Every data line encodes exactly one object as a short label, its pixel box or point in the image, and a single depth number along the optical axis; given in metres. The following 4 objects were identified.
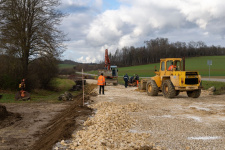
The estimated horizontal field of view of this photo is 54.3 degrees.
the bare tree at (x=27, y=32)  19.09
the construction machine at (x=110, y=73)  29.28
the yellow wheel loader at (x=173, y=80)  13.27
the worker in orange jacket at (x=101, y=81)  16.62
